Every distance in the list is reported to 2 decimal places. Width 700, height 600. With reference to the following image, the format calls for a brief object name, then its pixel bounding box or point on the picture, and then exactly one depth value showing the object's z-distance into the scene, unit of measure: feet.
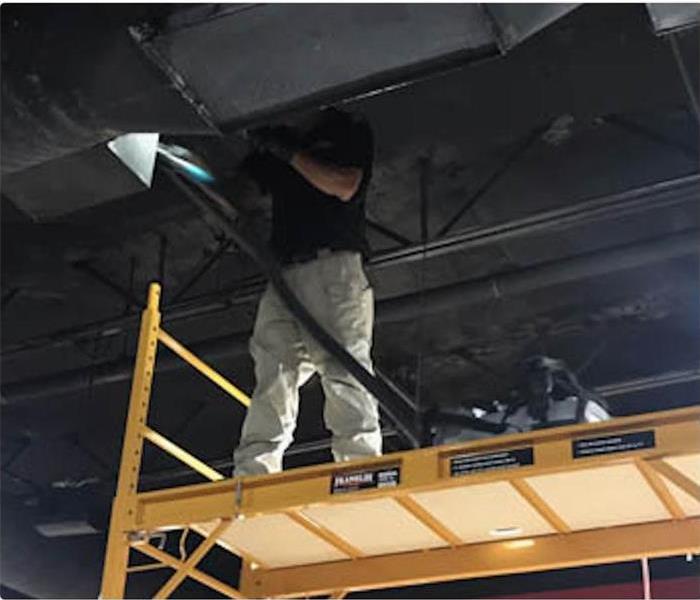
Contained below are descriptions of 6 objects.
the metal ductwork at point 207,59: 10.96
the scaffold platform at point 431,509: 11.44
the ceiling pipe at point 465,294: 18.53
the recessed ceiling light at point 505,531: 13.10
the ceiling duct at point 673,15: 10.97
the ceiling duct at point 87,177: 14.60
